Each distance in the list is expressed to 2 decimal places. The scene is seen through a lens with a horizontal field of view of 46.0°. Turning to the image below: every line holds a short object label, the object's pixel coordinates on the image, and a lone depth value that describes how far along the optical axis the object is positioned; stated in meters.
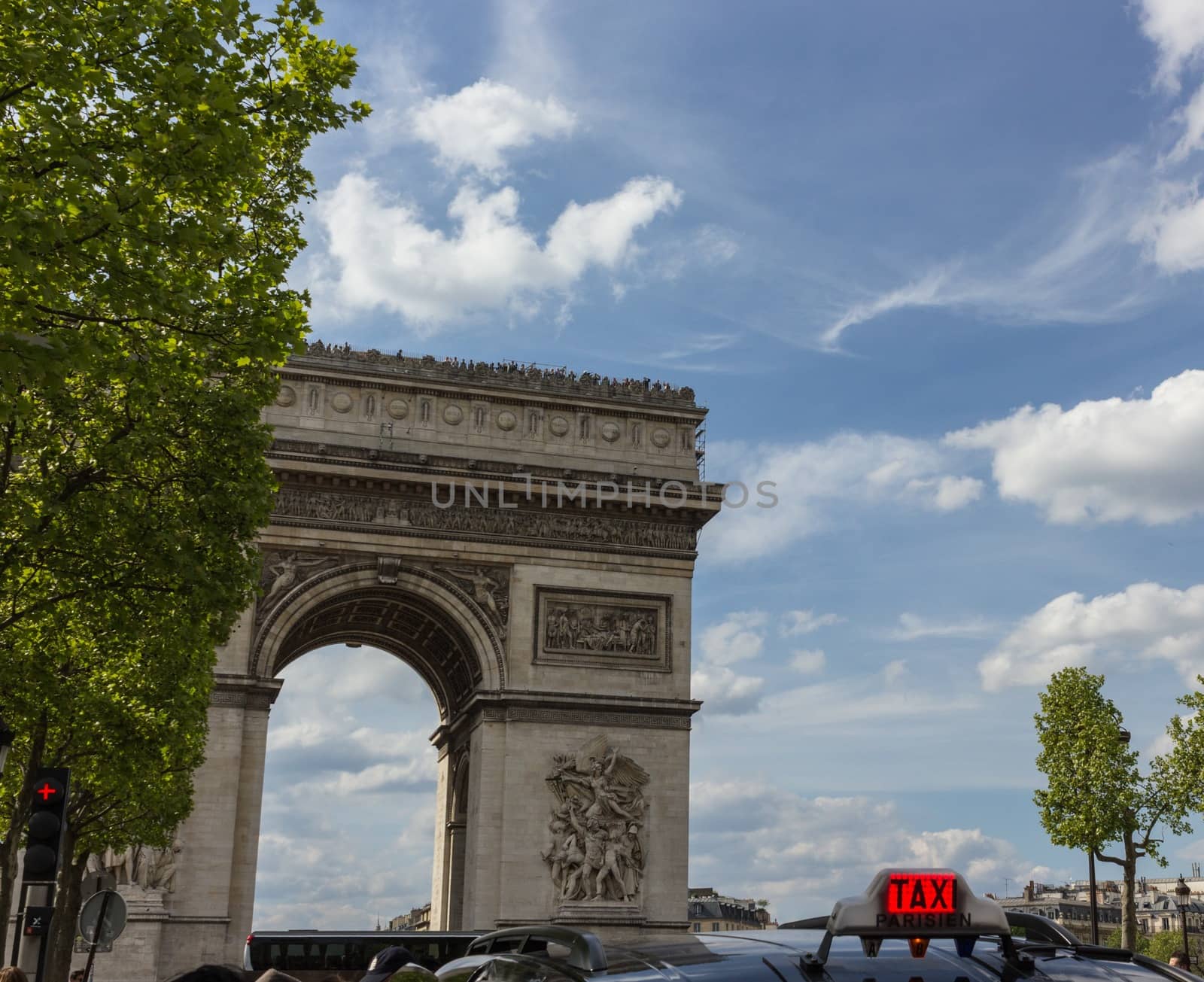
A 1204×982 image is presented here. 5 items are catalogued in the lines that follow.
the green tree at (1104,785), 39.25
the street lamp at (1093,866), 34.28
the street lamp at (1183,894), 42.06
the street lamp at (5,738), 12.93
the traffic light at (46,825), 12.43
